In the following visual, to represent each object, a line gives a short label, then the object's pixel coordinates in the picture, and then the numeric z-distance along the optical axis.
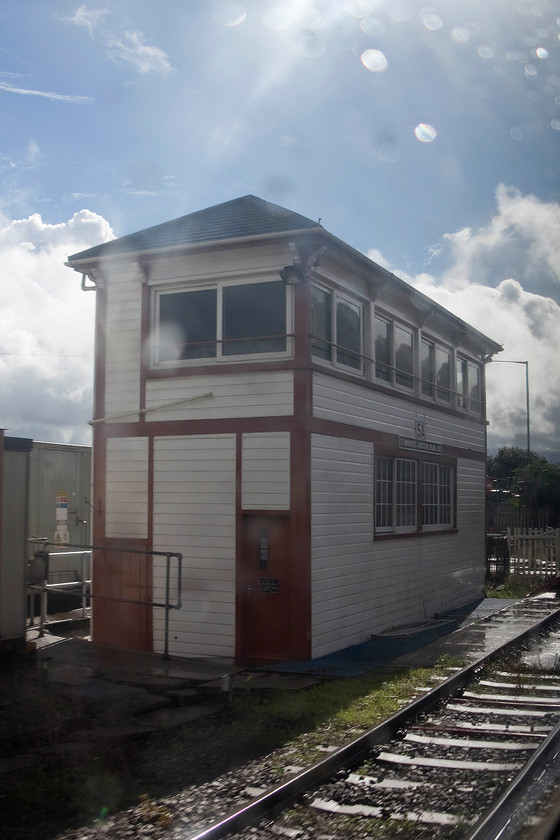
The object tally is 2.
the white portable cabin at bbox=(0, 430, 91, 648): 16.69
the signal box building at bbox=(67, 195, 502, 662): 12.31
